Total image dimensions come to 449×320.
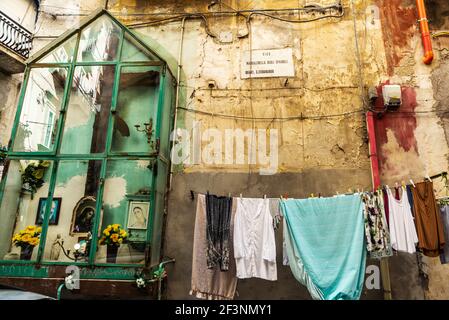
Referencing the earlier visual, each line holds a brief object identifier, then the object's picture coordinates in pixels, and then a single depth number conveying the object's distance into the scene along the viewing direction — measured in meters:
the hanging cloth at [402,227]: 4.67
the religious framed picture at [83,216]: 6.02
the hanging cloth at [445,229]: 4.65
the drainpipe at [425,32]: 6.73
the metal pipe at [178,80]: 6.74
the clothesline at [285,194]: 6.24
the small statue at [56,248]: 5.75
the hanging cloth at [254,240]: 5.12
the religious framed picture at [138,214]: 6.01
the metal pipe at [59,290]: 5.22
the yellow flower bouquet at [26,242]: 5.73
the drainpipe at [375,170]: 5.65
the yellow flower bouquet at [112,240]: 5.64
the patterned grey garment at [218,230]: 5.23
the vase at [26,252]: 5.70
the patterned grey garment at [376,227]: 4.72
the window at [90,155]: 5.79
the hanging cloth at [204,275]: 5.38
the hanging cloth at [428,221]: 4.52
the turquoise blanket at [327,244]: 4.69
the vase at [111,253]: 5.62
